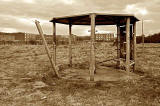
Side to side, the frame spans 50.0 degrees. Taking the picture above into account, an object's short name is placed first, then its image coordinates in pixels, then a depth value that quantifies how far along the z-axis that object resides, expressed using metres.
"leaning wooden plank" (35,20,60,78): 6.13
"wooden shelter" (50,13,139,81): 6.50
